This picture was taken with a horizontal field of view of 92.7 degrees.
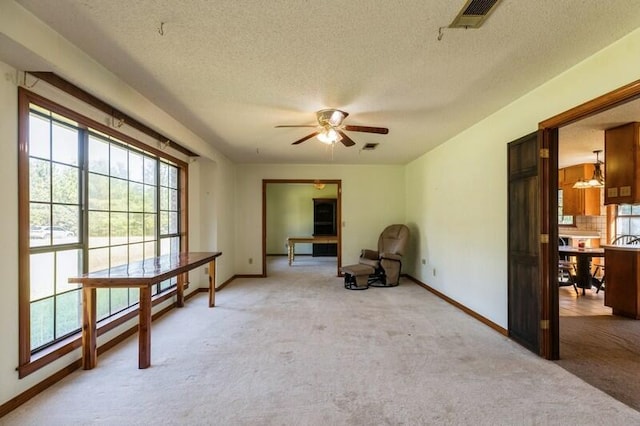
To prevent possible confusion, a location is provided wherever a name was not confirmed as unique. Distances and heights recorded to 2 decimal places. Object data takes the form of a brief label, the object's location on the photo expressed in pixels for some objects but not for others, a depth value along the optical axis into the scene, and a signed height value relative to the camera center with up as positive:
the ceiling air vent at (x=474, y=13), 1.58 +1.09
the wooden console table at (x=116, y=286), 2.40 -0.69
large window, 2.18 -0.01
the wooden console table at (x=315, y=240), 7.52 -0.66
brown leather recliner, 5.38 -0.79
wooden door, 2.63 -0.25
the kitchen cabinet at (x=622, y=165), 3.36 +0.55
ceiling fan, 3.05 +0.89
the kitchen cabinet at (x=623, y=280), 3.67 -0.83
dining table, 4.57 -0.78
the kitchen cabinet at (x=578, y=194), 6.02 +0.37
